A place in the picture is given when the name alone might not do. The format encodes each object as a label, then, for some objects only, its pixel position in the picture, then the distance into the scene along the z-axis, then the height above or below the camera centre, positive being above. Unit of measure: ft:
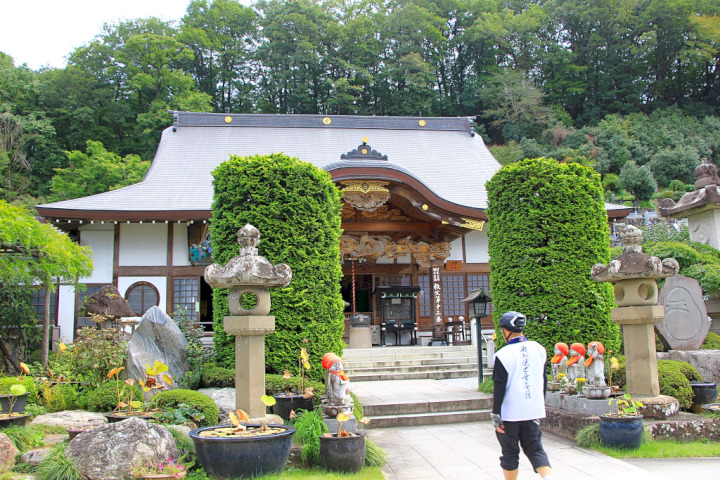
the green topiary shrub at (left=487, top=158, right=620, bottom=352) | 29.81 +2.80
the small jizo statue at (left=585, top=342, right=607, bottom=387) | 22.89 -2.73
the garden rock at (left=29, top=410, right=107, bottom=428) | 22.08 -4.43
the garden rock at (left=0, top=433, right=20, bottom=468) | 16.94 -4.38
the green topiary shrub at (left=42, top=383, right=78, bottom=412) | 25.20 -3.98
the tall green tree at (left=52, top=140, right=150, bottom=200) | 82.38 +20.72
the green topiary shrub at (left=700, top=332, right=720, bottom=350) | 33.45 -2.74
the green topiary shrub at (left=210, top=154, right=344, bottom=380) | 28.12 +3.46
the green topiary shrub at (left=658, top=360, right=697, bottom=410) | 25.93 -4.17
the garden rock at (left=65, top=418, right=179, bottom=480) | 15.53 -4.04
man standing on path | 14.15 -2.68
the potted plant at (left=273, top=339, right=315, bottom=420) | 23.53 -4.16
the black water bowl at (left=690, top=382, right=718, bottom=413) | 26.50 -4.69
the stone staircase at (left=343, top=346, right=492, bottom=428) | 27.22 -5.06
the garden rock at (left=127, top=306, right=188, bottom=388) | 26.35 -1.83
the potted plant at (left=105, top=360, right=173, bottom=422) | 19.73 -3.66
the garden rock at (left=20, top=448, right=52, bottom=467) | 17.38 -4.60
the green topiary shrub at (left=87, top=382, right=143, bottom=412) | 24.17 -3.94
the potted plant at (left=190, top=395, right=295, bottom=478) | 15.64 -4.18
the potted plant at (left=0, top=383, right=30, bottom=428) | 19.83 -3.81
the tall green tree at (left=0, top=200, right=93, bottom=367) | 28.71 +3.38
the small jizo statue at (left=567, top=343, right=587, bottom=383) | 23.24 -2.87
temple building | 47.03 +7.53
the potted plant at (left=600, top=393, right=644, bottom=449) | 20.47 -4.83
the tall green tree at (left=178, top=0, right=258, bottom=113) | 129.08 +60.02
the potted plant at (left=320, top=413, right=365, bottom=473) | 18.02 -4.84
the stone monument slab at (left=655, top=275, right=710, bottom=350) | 32.32 -1.05
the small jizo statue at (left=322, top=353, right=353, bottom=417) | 20.03 -3.14
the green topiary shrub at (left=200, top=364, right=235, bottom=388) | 27.09 -3.46
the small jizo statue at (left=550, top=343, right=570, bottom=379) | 23.27 -2.55
